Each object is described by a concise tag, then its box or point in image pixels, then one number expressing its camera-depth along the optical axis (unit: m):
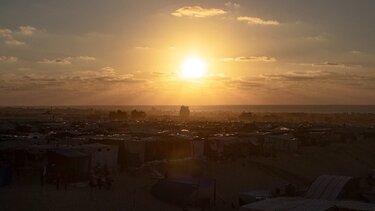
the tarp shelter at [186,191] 22.09
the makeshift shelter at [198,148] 33.06
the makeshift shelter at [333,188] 21.58
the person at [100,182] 23.77
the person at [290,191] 23.04
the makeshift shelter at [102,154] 26.70
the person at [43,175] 23.64
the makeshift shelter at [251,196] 21.62
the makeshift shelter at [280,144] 37.81
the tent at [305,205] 16.55
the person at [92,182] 23.67
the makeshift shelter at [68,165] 24.27
